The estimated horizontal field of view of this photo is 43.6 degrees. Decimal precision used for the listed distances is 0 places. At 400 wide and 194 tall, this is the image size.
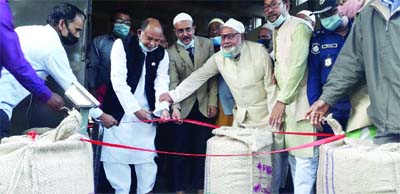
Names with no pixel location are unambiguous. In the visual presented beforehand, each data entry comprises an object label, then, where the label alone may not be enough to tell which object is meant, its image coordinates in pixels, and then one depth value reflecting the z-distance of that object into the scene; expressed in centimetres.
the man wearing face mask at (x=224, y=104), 435
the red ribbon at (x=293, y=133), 350
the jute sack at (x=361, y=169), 231
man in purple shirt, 289
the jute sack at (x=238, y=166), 338
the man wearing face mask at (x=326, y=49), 343
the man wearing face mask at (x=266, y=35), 544
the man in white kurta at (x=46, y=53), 335
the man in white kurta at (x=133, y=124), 404
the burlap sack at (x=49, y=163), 225
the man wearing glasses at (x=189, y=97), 448
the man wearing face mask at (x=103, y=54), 444
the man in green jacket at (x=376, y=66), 257
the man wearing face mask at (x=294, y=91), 363
